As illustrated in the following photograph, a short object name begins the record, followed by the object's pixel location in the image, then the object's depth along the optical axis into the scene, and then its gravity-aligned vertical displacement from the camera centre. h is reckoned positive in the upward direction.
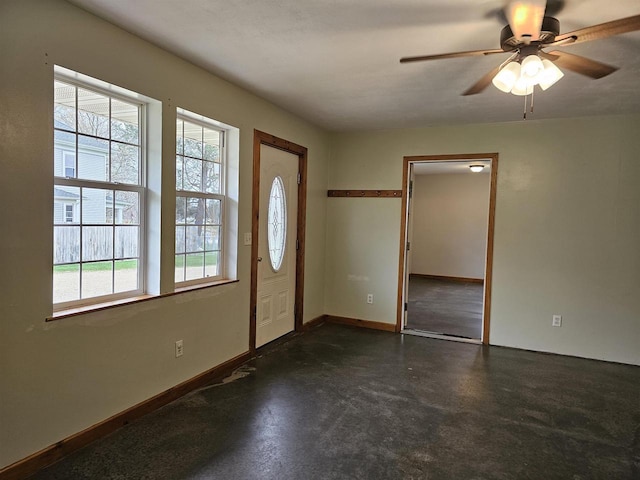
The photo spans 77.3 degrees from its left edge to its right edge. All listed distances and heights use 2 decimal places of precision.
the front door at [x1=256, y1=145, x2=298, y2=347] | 3.94 -0.20
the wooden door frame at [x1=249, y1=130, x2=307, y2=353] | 3.66 +0.04
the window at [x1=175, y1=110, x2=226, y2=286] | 3.03 +0.18
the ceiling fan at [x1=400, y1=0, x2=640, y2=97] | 1.70 +0.89
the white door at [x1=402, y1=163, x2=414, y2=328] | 4.78 +0.01
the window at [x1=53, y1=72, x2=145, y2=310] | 2.23 +0.15
